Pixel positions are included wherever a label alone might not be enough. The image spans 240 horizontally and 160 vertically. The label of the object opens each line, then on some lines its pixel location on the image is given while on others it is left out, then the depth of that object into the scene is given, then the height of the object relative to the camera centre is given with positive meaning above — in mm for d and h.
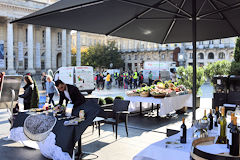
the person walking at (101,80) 23962 -251
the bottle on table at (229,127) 2000 -416
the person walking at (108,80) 23641 -248
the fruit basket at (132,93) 8828 -544
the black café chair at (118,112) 6289 -889
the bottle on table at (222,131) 2393 -520
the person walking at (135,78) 24655 -80
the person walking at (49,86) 11962 -396
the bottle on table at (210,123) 3288 -582
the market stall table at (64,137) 4289 -1004
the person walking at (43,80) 22155 -214
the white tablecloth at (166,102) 8039 -839
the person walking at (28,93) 7564 -454
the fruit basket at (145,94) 8422 -546
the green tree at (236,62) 10645 +640
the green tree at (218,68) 11805 +400
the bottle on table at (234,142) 1884 -478
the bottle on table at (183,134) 2867 -633
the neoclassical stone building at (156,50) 48828 +5890
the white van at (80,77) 19328 +31
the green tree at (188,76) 11367 +41
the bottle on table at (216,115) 3443 -523
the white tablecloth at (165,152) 2594 -763
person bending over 5230 -317
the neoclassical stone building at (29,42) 41938 +6553
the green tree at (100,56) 55038 +4716
